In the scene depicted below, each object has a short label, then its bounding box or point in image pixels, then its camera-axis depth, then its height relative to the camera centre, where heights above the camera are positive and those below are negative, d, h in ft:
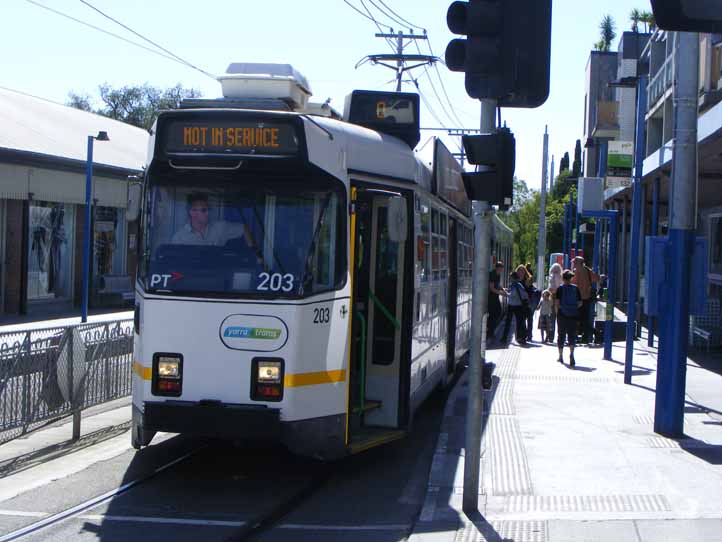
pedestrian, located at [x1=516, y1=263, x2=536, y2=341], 70.69 -2.24
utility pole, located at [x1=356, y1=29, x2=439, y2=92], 102.83 +21.37
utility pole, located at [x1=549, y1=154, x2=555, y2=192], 238.56 +21.39
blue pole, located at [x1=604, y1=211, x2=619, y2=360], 55.61 -1.34
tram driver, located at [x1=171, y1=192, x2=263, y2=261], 26.03 +0.61
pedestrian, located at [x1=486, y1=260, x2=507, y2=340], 70.85 -2.34
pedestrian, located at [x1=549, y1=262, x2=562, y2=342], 67.92 -1.04
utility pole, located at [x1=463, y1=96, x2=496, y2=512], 24.53 -2.09
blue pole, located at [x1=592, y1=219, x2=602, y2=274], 94.12 +2.34
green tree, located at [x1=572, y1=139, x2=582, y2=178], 269.54 +29.55
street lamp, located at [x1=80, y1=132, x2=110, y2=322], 67.67 +2.12
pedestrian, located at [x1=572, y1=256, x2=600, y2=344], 60.64 -1.12
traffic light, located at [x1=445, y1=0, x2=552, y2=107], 23.65 +5.26
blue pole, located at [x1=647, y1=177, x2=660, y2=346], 64.95 +2.96
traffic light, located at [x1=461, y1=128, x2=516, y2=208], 24.04 +2.32
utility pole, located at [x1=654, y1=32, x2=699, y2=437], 33.14 +0.67
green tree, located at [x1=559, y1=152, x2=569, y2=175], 320.09 +33.26
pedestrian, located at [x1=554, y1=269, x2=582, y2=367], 54.29 -2.53
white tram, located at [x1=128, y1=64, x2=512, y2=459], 25.49 -0.58
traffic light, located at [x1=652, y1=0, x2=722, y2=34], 12.57 +3.28
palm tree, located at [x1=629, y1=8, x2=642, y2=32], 223.51 +58.11
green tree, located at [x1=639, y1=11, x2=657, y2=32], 214.65 +55.56
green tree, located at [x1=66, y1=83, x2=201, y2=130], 281.54 +42.91
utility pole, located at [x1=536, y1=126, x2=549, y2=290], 139.85 +5.37
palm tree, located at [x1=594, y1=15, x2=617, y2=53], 257.34 +60.30
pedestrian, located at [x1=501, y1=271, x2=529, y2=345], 68.85 -3.05
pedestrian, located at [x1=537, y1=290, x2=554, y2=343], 71.72 -4.03
